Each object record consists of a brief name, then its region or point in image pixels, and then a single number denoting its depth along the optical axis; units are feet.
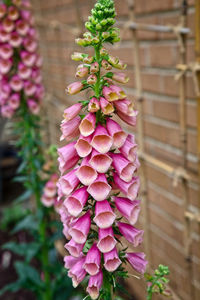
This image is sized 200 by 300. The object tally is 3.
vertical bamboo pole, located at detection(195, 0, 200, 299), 3.84
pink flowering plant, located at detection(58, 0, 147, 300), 2.19
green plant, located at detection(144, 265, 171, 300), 2.61
